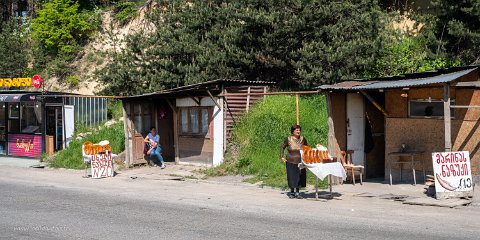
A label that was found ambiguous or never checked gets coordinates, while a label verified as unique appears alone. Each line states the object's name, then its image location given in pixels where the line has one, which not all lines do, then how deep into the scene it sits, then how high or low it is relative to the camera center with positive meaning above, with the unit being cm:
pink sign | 2565 -50
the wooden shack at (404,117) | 1398 +26
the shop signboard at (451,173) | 1268 -101
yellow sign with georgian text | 2806 +253
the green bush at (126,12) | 3866 +788
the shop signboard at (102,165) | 1889 -106
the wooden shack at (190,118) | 1956 +47
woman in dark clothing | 1359 -64
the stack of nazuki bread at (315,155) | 1306 -59
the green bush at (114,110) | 2680 +101
